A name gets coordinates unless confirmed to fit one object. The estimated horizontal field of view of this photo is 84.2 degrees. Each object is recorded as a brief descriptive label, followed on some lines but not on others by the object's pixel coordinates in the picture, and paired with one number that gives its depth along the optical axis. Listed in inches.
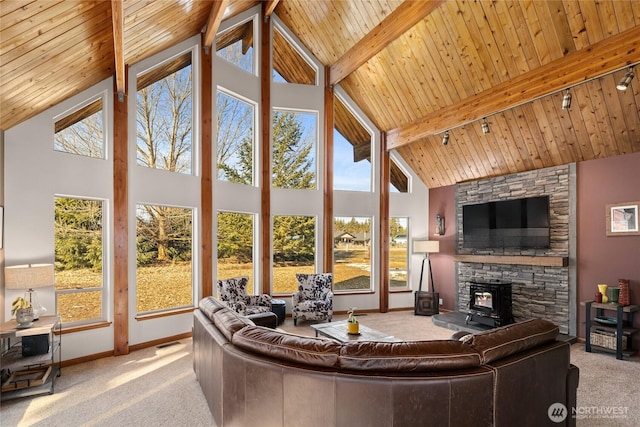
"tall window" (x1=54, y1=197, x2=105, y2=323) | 175.9
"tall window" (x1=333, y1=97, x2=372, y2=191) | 297.1
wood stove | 236.8
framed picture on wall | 192.7
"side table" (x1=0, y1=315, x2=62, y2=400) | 135.3
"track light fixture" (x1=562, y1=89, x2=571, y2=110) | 170.9
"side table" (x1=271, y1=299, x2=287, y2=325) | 234.7
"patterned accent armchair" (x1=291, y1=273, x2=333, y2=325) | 247.4
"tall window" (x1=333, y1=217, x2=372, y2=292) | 293.7
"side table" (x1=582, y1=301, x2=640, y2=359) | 182.5
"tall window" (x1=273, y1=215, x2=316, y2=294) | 275.3
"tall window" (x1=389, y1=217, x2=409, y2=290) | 310.5
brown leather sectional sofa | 76.4
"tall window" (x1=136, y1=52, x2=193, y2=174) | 210.2
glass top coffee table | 167.6
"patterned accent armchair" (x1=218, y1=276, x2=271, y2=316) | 211.6
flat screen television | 236.2
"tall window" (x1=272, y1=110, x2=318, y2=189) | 278.4
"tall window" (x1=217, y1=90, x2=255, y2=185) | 249.8
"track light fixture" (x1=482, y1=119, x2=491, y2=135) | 215.6
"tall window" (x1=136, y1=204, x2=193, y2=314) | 205.3
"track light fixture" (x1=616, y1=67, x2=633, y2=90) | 147.9
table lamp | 138.5
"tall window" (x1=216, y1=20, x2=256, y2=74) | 247.0
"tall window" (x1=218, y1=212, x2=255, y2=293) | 246.2
